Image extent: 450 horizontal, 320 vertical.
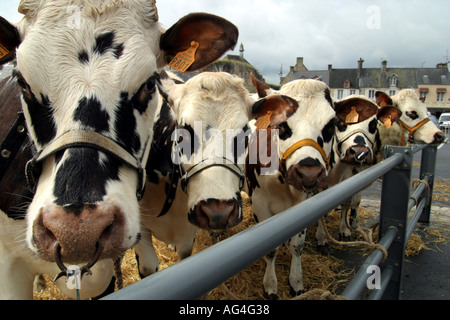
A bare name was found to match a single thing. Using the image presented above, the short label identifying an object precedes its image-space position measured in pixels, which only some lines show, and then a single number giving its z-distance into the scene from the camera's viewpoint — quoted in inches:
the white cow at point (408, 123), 215.8
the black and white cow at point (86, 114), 39.4
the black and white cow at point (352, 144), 138.2
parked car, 983.4
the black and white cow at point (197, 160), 72.2
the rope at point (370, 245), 73.7
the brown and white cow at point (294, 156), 102.2
